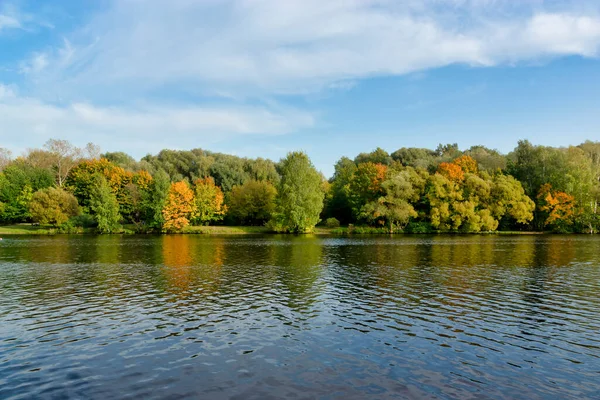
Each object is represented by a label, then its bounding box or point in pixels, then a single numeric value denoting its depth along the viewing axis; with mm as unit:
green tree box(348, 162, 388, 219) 103312
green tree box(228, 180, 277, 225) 111250
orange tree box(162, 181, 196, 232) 101750
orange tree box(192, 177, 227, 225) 108438
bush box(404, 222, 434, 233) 97750
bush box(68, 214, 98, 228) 101312
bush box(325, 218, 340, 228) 108812
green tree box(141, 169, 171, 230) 101438
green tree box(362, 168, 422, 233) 95750
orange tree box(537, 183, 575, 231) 93625
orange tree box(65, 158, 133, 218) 106812
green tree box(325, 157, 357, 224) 114250
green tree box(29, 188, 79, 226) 98938
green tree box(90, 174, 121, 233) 97812
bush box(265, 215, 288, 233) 98938
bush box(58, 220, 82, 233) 99438
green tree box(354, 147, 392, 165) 133350
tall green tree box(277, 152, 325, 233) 96250
